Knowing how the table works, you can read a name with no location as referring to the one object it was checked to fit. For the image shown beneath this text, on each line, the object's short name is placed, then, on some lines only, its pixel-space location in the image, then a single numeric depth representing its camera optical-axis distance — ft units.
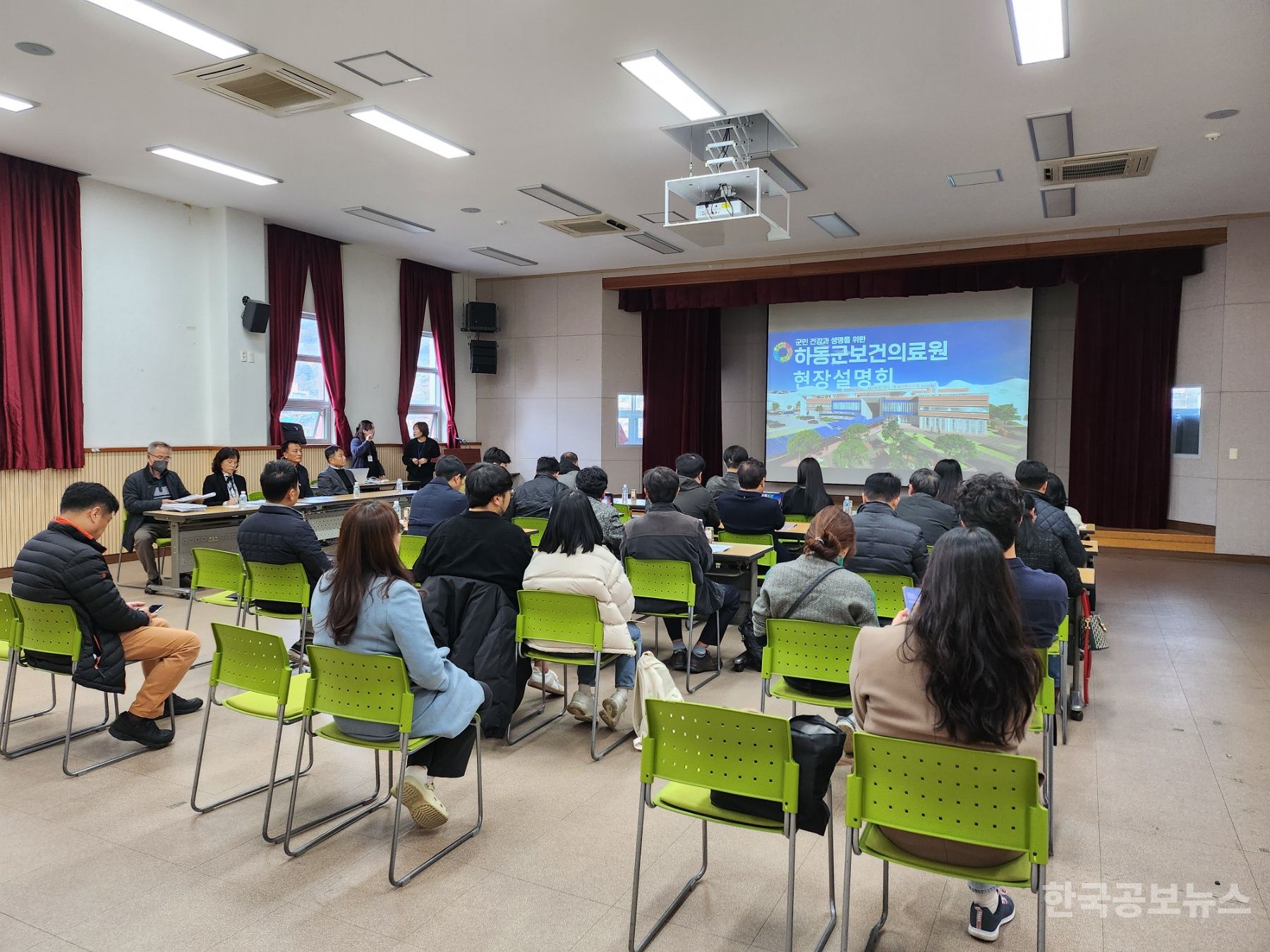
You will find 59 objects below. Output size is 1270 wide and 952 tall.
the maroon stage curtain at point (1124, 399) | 31.35
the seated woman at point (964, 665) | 6.74
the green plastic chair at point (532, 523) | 20.33
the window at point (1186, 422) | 30.89
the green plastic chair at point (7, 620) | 11.69
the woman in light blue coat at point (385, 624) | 9.15
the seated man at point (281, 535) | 14.92
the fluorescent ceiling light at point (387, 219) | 29.35
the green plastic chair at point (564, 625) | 12.30
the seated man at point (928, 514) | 17.44
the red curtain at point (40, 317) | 23.73
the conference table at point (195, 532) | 22.59
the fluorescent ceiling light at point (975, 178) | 24.25
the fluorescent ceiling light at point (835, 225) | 29.60
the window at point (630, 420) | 40.96
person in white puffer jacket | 12.69
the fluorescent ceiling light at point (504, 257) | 35.68
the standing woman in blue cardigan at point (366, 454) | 33.81
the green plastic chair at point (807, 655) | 10.66
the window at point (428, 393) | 39.73
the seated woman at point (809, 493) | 21.88
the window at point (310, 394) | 33.40
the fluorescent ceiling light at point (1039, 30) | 14.65
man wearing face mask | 23.67
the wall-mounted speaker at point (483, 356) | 41.16
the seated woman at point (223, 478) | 24.39
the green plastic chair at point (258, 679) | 9.62
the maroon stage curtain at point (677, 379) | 40.40
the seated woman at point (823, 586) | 11.34
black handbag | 7.32
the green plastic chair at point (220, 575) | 15.90
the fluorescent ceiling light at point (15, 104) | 19.30
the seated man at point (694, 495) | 19.22
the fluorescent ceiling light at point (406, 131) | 20.04
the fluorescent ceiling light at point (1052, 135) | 19.86
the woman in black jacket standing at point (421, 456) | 36.58
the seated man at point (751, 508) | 18.60
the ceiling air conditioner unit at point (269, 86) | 17.33
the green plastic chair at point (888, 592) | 14.19
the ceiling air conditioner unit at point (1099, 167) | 22.44
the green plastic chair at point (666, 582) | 15.14
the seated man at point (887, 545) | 14.44
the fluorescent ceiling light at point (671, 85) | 17.11
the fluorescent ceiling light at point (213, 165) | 23.17
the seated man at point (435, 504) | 18.02
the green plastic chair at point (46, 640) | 11.37
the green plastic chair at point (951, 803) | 6.33
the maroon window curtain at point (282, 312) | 31.35
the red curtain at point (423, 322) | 37.83
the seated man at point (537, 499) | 20.79
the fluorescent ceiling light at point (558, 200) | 26.63
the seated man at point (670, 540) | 15.61
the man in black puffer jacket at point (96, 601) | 11.46
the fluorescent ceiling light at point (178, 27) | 14.89
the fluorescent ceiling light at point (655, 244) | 33.30
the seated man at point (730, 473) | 22.25
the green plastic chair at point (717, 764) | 7.20
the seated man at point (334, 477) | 28.45
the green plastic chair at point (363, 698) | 8.77
